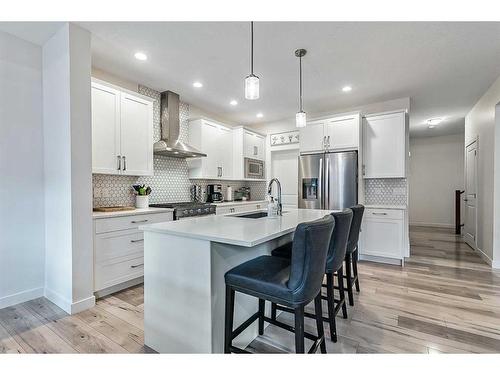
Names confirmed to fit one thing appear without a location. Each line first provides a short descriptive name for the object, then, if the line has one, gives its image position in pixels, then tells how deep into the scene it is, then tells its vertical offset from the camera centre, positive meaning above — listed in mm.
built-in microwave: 5160 +371
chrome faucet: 2447 -212
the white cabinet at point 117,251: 2539 -702
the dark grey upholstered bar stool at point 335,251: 1785 -492
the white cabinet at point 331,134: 4039 +868
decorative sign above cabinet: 5340 +1046
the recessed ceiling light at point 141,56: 2732 +1462
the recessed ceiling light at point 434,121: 5480 +1436
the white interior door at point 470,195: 4566 -198
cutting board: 2876 -268
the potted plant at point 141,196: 3336 -132
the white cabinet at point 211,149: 4281 +673
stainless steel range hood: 3664 +890
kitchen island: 1508 -612
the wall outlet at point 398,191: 4176 -104
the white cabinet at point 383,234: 3701 -762
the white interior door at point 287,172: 5473 +302
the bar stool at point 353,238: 2303 -509
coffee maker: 4622 -137
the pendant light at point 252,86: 1987 +798
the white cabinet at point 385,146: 3855 +632
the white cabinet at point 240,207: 4152 -396
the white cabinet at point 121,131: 2818 +681
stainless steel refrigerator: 3977 +84
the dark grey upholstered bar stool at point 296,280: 1299 -528
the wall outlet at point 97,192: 3066 -76
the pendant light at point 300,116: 2711 +789
